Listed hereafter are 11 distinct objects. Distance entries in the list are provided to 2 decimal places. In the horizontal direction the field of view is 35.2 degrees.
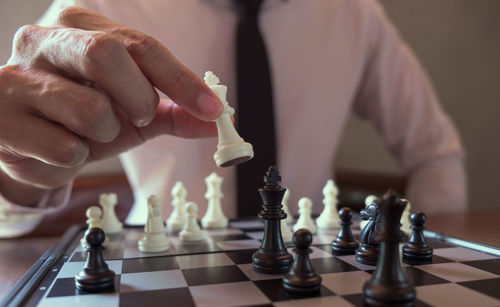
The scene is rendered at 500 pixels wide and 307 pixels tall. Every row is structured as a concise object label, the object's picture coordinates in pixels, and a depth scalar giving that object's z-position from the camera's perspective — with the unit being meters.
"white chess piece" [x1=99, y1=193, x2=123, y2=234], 0.57
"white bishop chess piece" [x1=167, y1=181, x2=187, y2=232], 0.58
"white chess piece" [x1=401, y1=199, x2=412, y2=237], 0.55
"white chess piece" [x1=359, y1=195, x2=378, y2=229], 0.56
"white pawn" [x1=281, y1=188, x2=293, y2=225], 0.59
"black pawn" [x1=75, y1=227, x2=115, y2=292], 0.41
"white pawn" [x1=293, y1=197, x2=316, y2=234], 0.56
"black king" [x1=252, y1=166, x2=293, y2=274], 0.44
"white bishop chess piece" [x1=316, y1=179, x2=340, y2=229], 0.57
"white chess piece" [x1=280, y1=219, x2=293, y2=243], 0.53
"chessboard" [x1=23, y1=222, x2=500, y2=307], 0.40
